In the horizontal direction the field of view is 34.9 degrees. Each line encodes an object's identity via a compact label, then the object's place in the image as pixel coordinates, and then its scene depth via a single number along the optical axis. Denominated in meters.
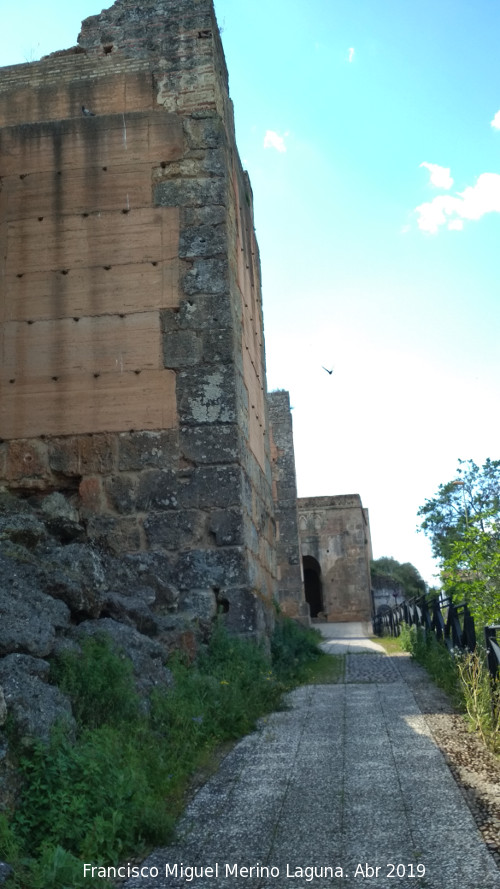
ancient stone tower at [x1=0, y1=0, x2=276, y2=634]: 6.69
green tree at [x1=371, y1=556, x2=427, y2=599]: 41.58
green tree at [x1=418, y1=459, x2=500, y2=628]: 6.30
